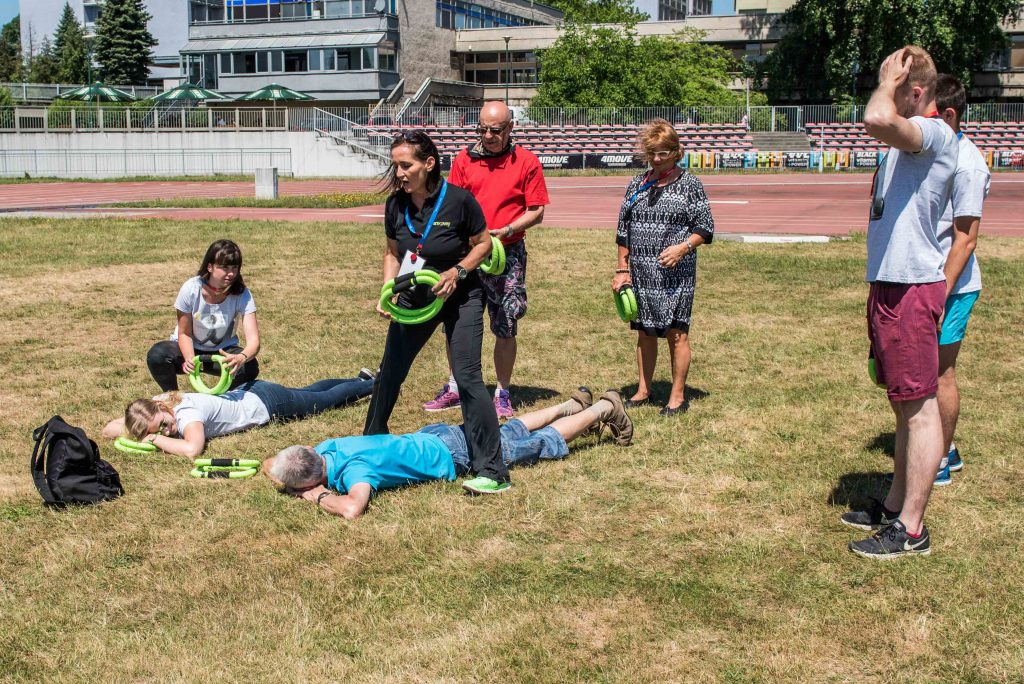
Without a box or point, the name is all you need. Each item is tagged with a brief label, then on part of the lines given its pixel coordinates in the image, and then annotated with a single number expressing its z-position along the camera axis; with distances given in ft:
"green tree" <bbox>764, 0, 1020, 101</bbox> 168.45
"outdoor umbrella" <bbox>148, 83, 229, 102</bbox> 176.96
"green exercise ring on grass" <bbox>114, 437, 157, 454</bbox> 21.01
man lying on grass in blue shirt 17.83
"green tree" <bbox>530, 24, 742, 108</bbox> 192.65
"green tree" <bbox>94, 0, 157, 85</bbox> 250.37
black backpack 17.85
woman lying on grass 21.09
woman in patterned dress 23.06
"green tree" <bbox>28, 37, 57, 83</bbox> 271.69
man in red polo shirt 23.34
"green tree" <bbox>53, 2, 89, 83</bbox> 267.59
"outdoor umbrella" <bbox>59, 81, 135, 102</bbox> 180.04
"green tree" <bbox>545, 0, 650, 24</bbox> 247.13
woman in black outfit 18.35
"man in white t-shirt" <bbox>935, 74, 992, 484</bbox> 15.81
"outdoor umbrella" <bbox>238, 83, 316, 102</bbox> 169.62
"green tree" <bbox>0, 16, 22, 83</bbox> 297.74
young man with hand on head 14.19
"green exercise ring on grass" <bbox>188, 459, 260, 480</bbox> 19.48
